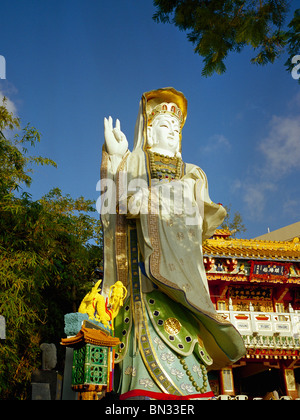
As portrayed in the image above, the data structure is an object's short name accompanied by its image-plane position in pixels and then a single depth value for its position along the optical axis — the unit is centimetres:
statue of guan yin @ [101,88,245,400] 557
